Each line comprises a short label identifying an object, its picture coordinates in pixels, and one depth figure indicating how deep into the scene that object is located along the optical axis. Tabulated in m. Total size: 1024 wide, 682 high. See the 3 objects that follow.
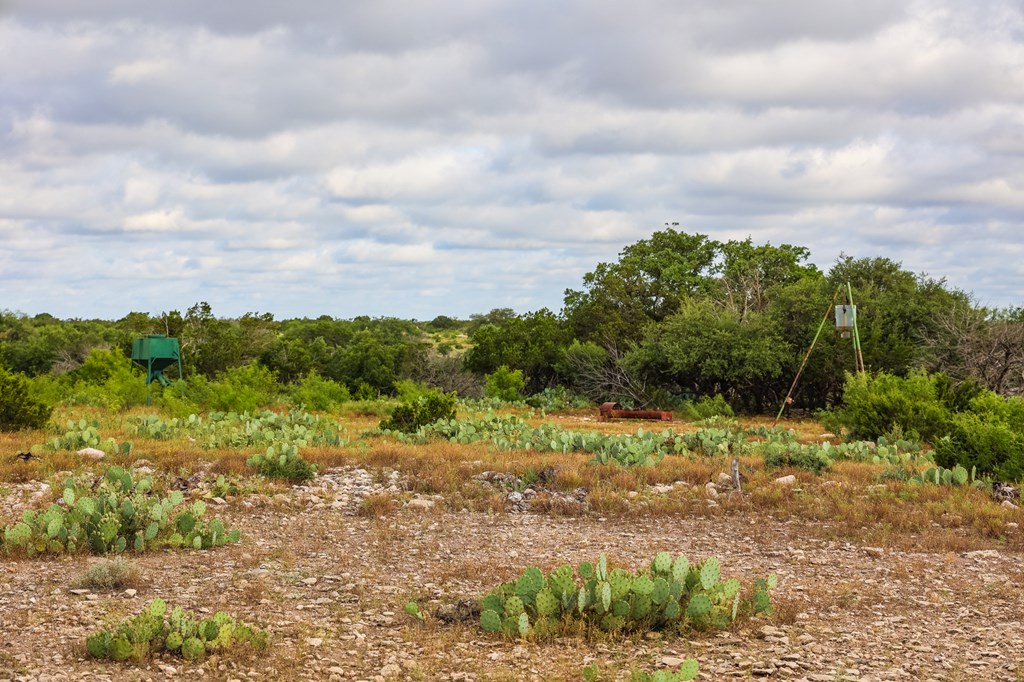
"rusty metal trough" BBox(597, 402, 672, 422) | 28.20
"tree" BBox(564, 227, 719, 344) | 38.66
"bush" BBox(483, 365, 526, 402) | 34.44
